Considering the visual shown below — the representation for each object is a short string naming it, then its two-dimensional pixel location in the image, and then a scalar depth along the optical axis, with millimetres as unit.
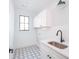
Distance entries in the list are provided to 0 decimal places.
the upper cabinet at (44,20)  2022
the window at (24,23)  3131
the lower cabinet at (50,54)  762
